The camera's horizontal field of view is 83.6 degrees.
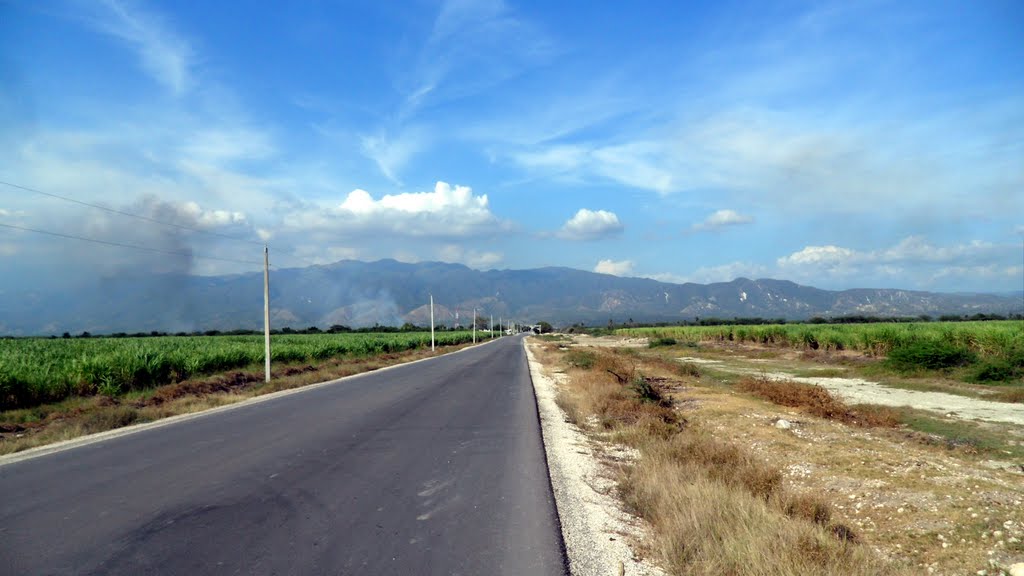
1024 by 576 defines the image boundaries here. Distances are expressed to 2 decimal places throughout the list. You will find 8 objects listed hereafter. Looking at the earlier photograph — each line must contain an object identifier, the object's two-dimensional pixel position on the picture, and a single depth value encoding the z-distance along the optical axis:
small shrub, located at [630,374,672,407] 15.64
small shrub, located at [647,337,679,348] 60.50
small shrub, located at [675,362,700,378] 26.28
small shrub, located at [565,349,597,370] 30.10
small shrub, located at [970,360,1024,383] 20.88
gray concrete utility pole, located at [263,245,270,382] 26.25
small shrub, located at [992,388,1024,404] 16.95
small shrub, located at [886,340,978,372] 23.48
